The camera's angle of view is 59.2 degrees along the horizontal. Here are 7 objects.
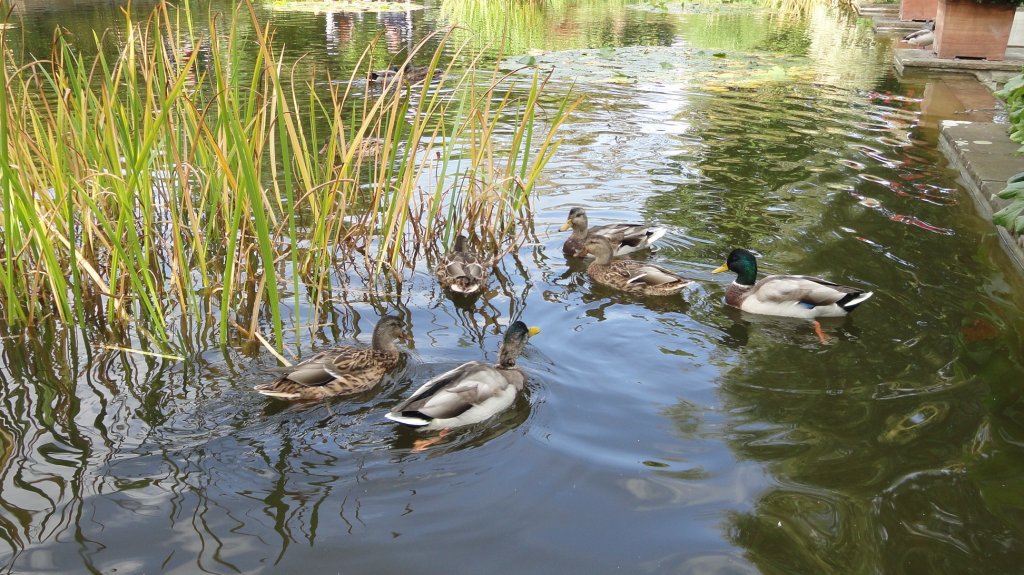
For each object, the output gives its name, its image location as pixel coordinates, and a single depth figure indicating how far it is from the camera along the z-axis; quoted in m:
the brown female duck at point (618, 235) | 7.12
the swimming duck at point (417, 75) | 14.04
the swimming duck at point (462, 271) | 6.14
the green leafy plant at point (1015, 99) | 6.60
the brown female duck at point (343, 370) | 4.54
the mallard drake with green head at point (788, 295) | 5.75
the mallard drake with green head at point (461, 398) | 4.28
